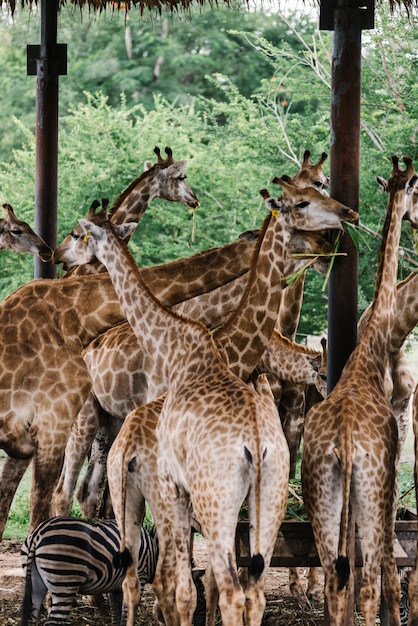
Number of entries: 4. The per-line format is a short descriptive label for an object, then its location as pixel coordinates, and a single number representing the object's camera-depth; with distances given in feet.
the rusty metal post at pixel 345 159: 40.60
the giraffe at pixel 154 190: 55.16
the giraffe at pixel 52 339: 41.19
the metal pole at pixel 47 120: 56.03
